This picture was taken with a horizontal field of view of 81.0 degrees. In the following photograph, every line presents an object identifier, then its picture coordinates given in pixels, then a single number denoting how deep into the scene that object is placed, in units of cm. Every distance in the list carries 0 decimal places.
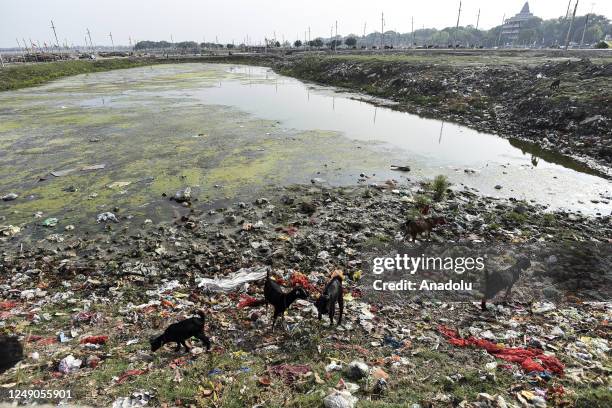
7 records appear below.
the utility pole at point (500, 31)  10775
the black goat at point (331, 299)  516
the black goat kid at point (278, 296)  520
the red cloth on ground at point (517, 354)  444
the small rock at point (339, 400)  378
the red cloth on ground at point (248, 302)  599
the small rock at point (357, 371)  431
